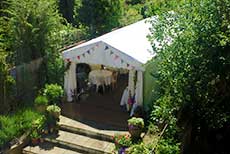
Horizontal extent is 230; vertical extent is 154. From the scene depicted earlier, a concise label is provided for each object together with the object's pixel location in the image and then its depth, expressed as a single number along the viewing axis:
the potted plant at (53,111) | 11.16
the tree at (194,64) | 7.80
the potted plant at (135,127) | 10.04
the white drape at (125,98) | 12.43
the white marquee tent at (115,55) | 11.40
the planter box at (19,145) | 10.49
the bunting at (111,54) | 11.40
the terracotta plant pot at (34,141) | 10.93
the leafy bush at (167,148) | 8.88
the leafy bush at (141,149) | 8.77
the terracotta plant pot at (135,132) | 10.05
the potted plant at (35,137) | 10.92
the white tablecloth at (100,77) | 14.02
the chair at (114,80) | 14.54
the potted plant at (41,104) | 11.64
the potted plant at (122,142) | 9.87
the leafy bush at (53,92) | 12.10
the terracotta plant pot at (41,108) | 11.66
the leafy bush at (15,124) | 10.73
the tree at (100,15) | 19.86
